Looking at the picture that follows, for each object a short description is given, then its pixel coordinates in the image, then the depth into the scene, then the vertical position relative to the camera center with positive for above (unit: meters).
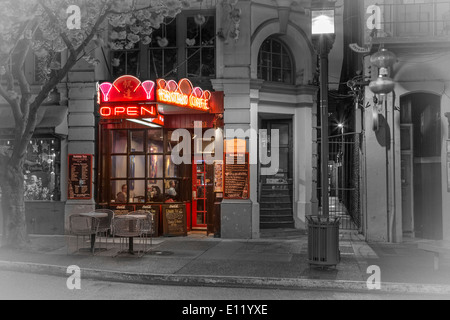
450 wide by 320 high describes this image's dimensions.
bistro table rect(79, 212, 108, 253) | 11.89 -0.95
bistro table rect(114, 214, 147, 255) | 11.49 -0.97
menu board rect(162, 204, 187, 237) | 14.77 -1.32
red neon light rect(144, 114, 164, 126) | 13.71 +1.55
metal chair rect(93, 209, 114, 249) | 12.74 -1.13
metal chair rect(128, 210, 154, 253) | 11.85 -1.15
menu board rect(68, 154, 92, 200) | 15.16 +0.00
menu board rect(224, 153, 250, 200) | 14.50 -0.02
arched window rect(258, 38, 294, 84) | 15.80 +3.60
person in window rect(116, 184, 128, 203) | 15.27 -0.65
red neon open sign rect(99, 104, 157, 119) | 12.75 +1.65
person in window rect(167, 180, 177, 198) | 15.36 -0.51
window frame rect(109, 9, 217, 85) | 15.33 +3.90
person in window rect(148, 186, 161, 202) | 15.34 -0.56
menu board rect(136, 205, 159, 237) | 14.72 -1.11
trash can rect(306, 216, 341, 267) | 9.66 -1.30
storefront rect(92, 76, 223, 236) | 14.91 +0.20
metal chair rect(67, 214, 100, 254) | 11.92 -1.25
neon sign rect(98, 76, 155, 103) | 12.60 +2.18
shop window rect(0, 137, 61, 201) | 15.56 +0.22
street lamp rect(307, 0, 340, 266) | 9.68 +0.13
